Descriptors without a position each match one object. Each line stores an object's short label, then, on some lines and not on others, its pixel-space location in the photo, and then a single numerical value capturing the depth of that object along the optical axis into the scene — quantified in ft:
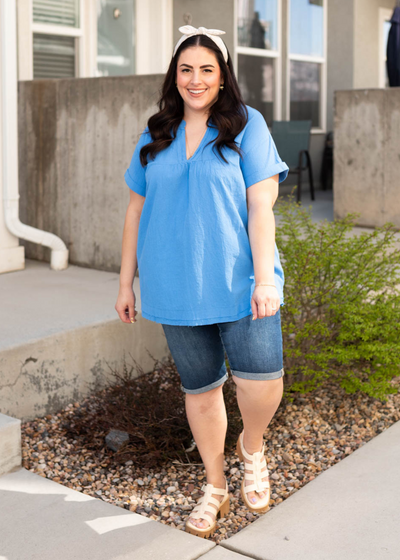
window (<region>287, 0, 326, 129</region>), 29.76
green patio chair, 26.55
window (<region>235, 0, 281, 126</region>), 27.09
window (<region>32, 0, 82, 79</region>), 19.17
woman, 7.09
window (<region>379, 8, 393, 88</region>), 33.71
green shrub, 11.26
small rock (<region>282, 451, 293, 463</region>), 10.33
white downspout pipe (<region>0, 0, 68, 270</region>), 15.84
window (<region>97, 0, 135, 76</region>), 20.95
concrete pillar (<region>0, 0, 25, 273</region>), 15.81
